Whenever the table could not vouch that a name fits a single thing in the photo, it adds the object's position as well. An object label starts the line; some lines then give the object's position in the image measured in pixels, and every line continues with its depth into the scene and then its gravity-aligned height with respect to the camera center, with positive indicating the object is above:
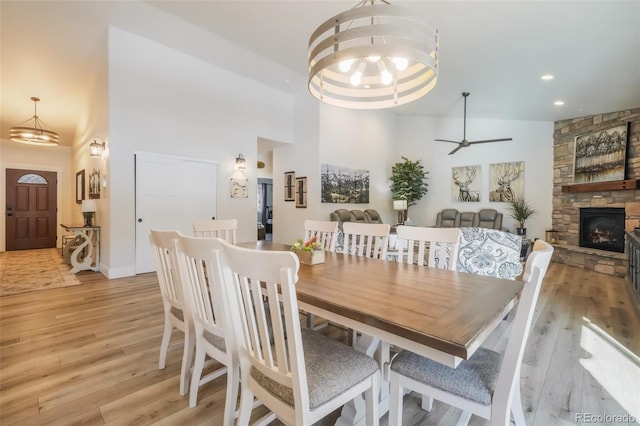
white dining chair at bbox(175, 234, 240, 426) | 1.28 -0.52
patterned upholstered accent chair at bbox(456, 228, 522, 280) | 2.90 -0.42
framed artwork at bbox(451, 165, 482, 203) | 7.16 +0.68
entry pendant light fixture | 5.41 +1.30
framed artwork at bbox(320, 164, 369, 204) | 6.52 +0.58
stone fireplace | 4.86 +0.23
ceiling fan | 5.69 +1.34
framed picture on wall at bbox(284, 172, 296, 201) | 6.90 +0.54
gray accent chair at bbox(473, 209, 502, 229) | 6.47 -0.18
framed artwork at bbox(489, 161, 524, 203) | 6.55 +0.69
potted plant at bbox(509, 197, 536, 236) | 6.29 -0.01
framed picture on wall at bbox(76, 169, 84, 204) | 6.38 +0.42
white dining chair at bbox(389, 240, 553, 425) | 0.98 -0.65
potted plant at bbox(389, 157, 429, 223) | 7.55 +0.73
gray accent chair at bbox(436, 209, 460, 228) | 7.15 -0.20
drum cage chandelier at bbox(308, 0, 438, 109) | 1.50 +0.92
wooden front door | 7.15 -0.15
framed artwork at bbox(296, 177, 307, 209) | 6.65 +0.37
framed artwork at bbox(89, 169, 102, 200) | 4.98 +0.37
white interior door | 4.63 +0.19
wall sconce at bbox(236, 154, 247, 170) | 5.79 +0.90
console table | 4.68 -0.72
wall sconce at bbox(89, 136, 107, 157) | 4.62 +0.91
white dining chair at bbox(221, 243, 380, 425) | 0.92 -0.61
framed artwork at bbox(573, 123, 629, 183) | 5.01 +1.06
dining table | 0.94 -0.38
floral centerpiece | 1.89 -0.30
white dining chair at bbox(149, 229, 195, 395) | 1.67 -0.54
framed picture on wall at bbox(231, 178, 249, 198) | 5.82 +0.39
